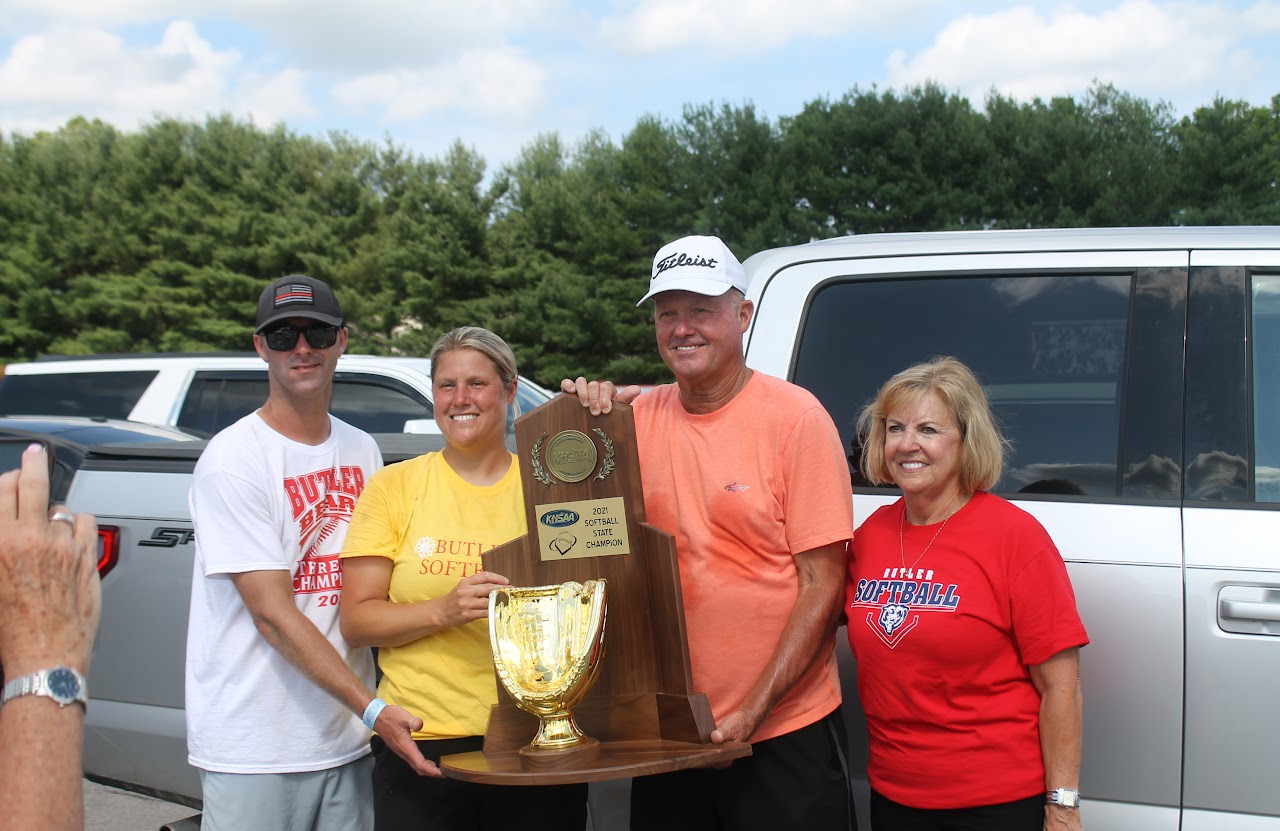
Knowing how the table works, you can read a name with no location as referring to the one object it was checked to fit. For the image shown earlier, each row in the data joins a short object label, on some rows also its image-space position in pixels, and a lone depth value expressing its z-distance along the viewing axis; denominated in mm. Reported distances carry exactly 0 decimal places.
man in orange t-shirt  2332
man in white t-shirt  2443
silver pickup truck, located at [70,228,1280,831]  2244
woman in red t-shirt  2133
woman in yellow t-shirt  2432
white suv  7281
